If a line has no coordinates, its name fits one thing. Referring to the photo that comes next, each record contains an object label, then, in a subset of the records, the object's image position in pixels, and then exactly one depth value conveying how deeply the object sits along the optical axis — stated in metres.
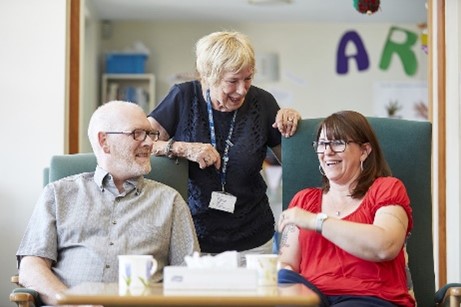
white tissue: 2.00
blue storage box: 7.85
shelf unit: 7.82
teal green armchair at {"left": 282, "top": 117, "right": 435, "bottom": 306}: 2.89
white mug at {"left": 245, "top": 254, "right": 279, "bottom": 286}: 2.02
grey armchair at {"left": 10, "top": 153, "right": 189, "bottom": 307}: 2.92
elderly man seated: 2.61
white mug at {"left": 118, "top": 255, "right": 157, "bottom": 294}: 2.00
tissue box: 1.89
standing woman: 2.93
